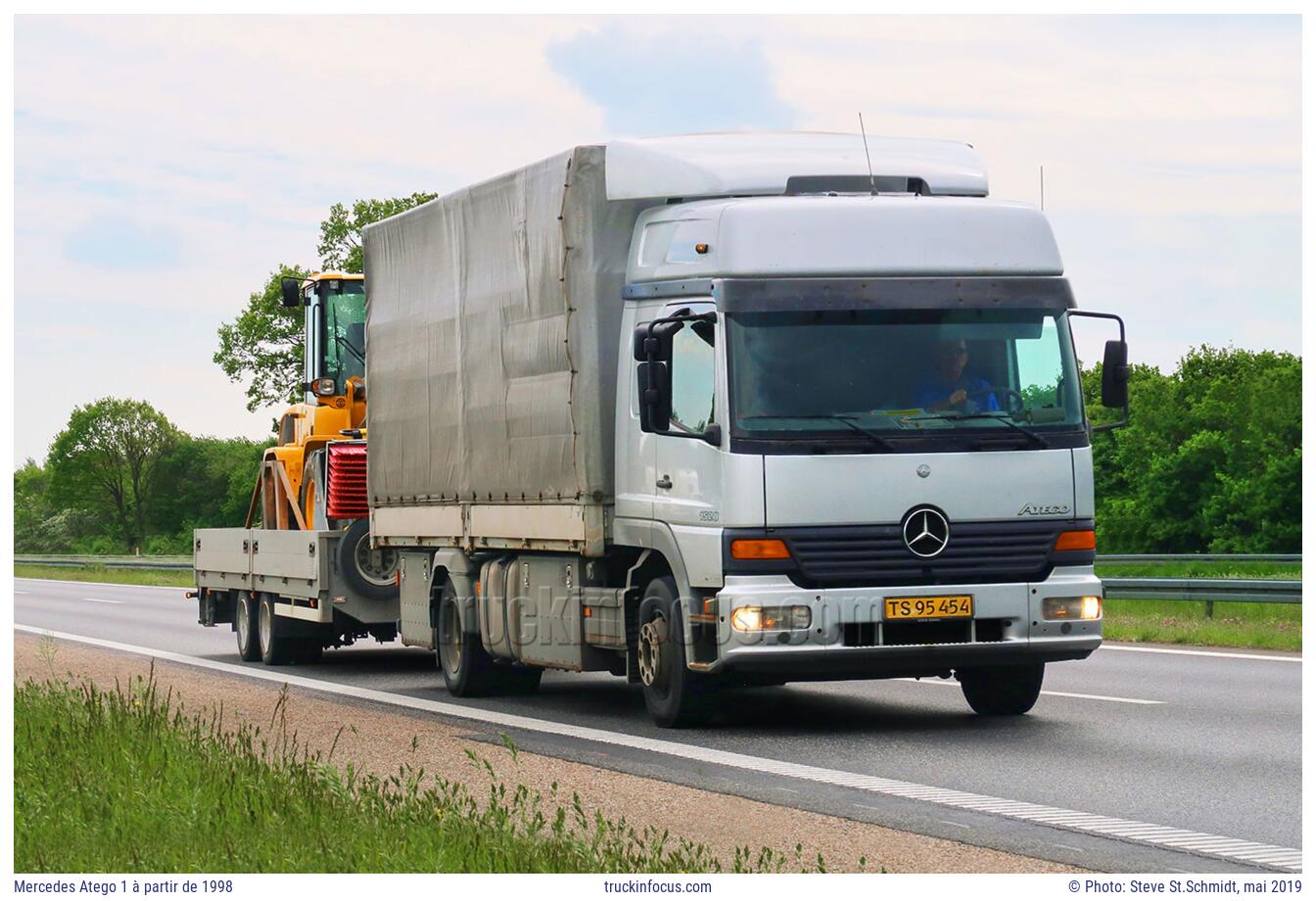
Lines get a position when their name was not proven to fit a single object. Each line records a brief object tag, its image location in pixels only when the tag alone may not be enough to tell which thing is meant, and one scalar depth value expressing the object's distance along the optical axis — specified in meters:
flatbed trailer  18.38
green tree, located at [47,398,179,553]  110.38
